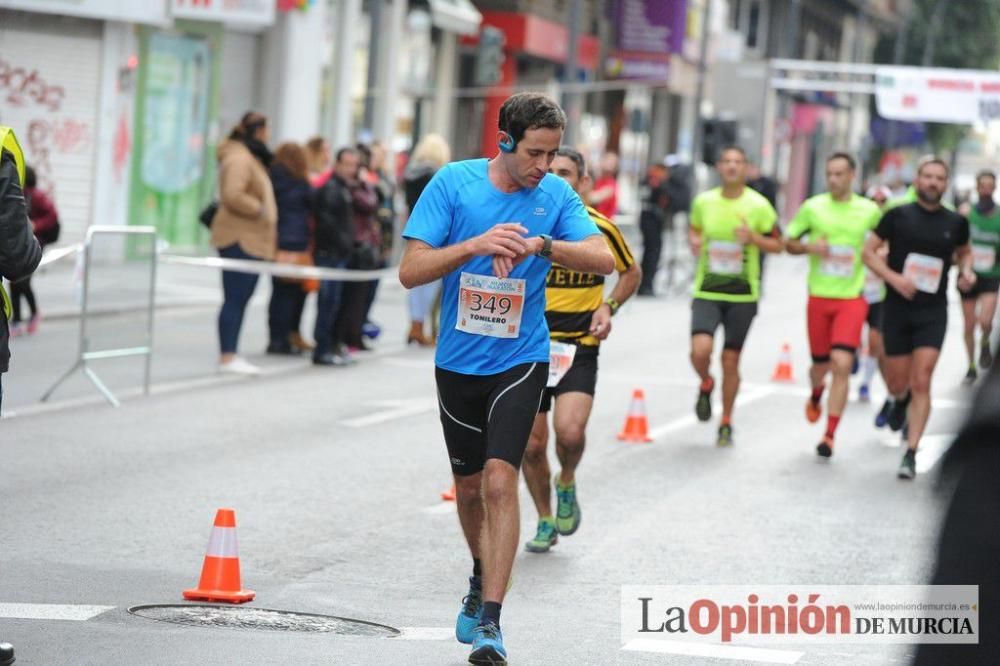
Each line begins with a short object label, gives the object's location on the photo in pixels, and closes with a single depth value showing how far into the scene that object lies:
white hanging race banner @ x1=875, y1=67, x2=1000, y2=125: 37.34
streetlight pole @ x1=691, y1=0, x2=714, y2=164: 39.91
